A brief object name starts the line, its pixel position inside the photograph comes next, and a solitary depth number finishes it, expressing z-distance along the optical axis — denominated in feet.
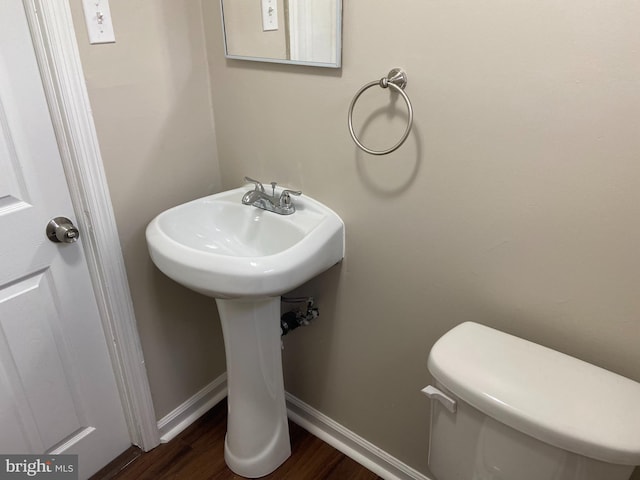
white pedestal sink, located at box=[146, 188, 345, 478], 3.53
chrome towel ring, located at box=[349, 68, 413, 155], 3.36
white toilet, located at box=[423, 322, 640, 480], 2.60
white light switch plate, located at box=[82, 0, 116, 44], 3.63
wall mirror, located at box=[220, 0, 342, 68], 3.67
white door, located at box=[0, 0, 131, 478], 3.49
